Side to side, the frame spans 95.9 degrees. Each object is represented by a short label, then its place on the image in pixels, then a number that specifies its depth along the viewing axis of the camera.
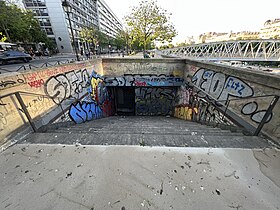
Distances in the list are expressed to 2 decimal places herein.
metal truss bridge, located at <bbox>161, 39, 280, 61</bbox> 44.72
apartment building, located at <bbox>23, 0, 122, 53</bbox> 40.41
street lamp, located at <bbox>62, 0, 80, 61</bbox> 9.34
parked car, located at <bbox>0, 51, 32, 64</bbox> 14.64
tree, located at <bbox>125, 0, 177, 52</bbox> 15.12
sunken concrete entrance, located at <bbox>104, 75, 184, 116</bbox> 10.68
